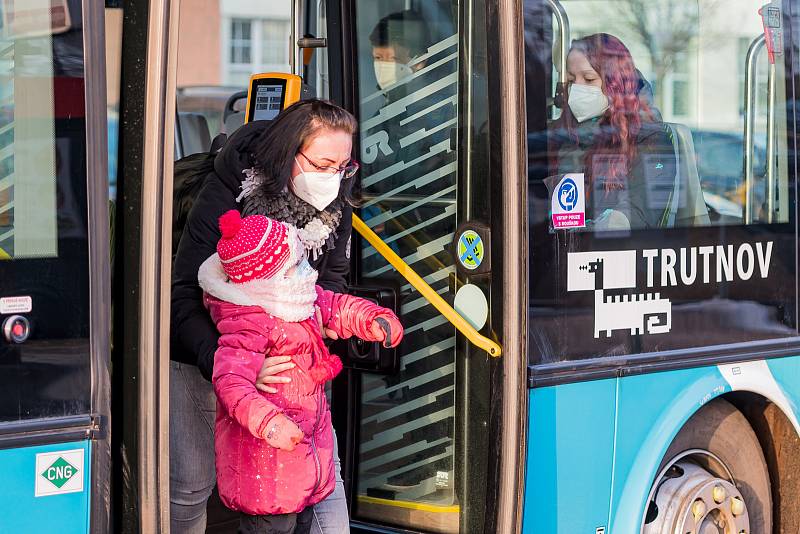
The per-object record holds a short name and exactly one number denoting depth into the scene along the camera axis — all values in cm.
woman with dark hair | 607
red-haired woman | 714
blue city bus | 515
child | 566
